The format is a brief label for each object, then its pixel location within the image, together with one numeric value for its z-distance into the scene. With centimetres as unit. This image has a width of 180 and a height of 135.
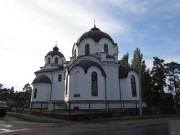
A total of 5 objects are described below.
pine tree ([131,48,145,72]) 4526
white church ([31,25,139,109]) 2681
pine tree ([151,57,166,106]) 4219
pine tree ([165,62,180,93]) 4438
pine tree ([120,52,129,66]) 4753
